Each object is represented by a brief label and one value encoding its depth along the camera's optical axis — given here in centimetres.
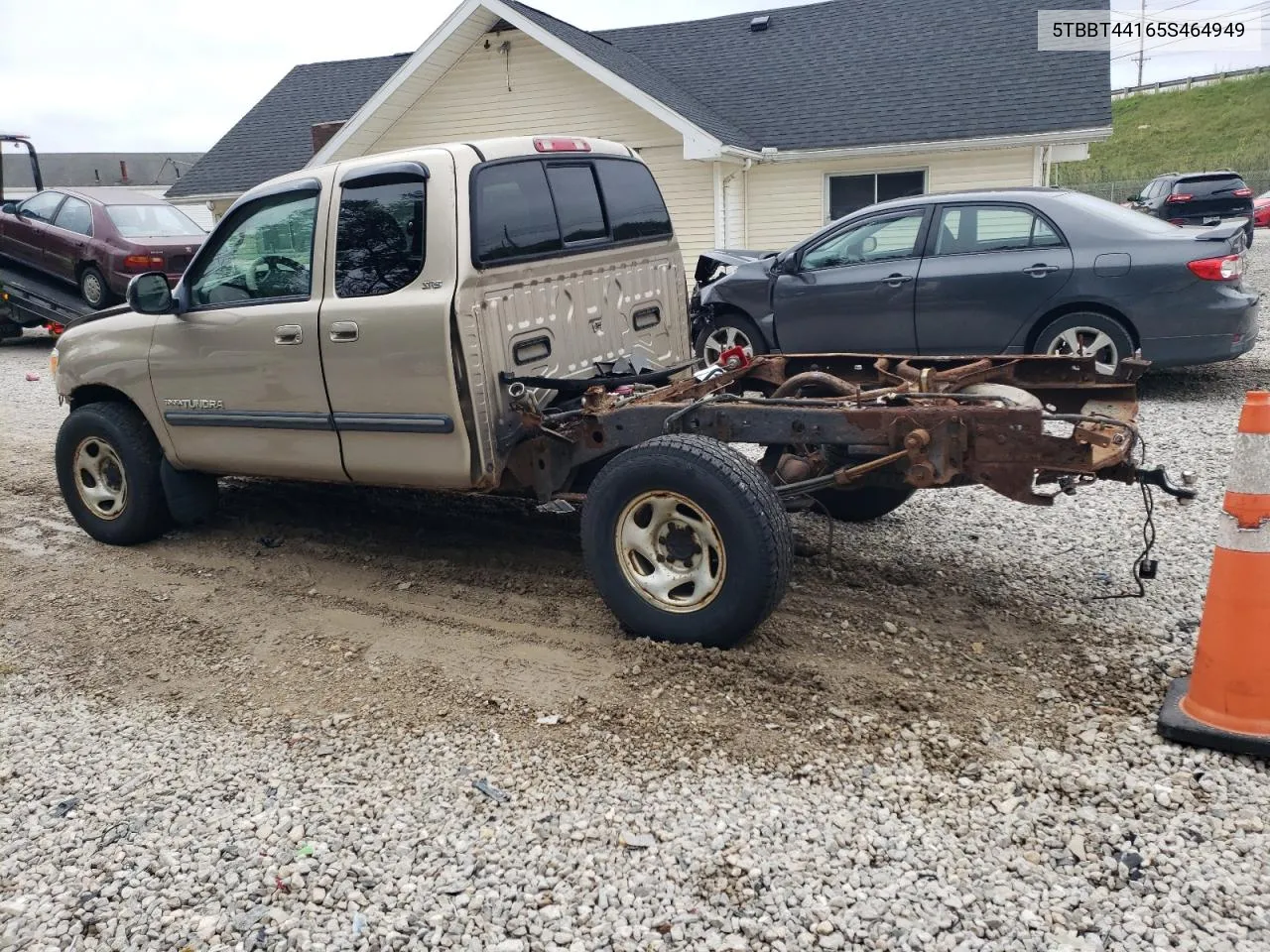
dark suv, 2372
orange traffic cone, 322
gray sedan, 781
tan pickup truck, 389
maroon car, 1350
